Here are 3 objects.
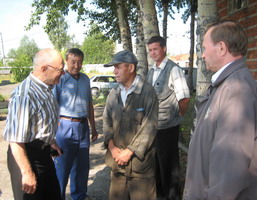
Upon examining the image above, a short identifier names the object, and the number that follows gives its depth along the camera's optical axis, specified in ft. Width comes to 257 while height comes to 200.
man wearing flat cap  8.23
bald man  7.01
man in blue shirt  11.00
